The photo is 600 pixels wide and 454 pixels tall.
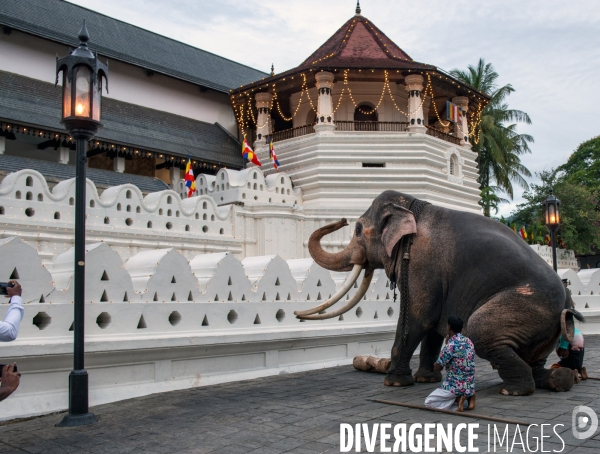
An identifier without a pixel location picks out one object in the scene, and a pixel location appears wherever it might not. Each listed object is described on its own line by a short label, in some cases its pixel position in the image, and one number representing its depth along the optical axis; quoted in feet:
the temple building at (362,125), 72.38
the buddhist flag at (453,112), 80.18
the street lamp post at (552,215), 48.19
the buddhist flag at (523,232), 97.27
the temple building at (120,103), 57.31
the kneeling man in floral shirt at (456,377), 17.88
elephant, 19.71
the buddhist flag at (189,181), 60.90
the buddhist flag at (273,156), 71.58
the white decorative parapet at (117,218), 39.09
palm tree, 109.40
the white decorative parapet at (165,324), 19.63
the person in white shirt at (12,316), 13.67
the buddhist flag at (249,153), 66.32
